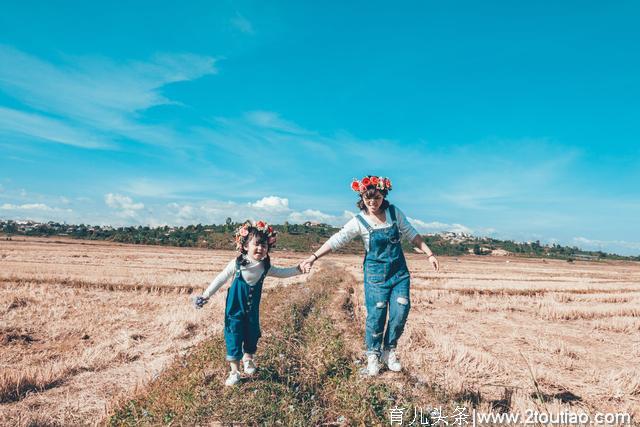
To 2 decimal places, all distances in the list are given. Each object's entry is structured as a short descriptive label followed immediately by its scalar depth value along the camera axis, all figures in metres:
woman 5.13
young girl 5.02
